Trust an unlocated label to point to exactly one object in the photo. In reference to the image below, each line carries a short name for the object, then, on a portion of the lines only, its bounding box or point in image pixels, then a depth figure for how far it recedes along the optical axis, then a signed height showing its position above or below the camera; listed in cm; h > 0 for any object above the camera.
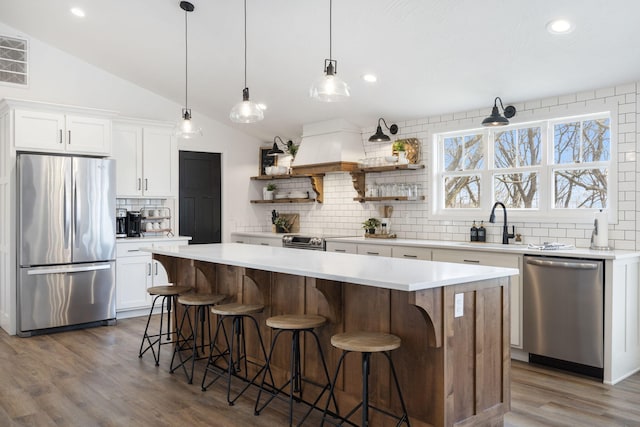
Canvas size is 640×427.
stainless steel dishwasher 388 -84
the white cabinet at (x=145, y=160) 632 +58
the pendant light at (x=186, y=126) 437 +69
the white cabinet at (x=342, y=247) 580 -48
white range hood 630 +75
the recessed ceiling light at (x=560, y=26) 360 +130
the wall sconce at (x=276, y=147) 707 +86
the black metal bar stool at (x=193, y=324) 387 -105
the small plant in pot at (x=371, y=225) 620 -23
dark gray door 727 +13
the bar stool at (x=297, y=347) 300 -86
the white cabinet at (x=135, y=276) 605 -86
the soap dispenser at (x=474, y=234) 528 -28
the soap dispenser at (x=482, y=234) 526 -28
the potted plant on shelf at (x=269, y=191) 788 +23
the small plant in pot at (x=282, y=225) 757 -28
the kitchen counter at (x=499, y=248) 391 -36
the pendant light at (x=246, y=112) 355 +66
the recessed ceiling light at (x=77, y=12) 516 +198
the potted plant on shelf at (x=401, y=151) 587 +64
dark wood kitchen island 262 -67
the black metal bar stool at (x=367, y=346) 255 -70
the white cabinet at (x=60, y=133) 538 +80
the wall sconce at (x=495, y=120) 452 +77
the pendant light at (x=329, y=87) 291 +68
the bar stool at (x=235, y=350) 347 -114
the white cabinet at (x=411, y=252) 504 -46
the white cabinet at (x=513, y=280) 434 -63
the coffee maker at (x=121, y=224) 648 -24
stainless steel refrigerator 528 -39
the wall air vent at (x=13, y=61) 591 +169
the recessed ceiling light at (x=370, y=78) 510 +130
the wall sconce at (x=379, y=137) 579 +79
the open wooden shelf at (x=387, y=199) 581 +9
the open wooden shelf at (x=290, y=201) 727 +8
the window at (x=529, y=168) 460 +39
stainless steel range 618 -45
